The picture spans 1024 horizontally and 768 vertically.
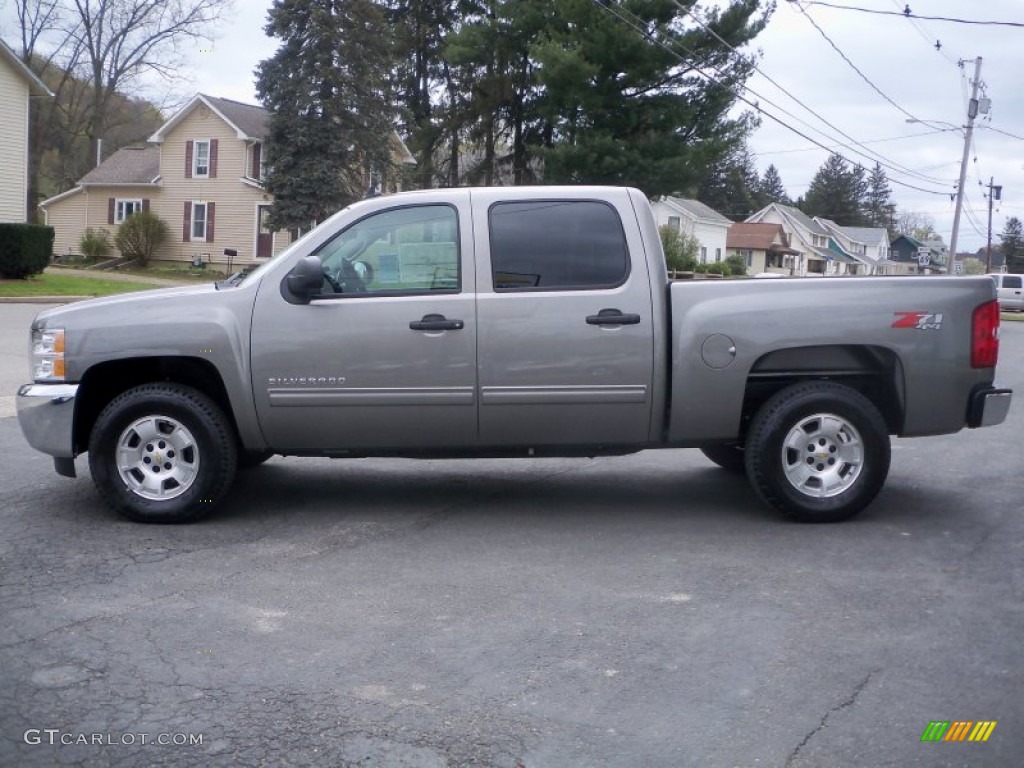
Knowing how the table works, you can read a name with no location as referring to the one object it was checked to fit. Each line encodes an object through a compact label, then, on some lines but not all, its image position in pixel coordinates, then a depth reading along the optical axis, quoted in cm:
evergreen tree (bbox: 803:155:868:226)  11744
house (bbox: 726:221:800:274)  7238
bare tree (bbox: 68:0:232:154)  5178
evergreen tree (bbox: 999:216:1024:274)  10651
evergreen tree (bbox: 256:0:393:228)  4019
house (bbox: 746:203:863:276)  7894
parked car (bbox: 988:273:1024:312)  5316
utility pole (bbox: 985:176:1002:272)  7306
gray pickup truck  648
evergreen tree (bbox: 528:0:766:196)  3036
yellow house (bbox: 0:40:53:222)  3497
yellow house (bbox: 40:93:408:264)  4925
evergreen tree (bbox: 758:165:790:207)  12338
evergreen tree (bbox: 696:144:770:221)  9556
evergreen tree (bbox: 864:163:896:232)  12588
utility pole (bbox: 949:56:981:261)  3972
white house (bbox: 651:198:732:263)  6094
